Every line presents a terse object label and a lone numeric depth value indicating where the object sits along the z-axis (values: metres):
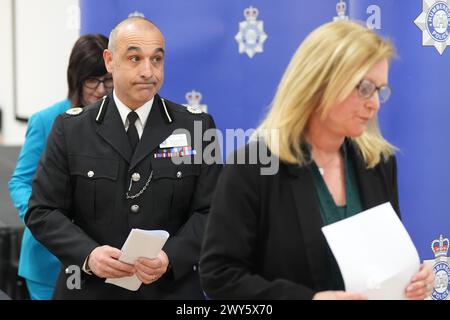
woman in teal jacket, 5.05
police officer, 4.09
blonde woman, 2.93
